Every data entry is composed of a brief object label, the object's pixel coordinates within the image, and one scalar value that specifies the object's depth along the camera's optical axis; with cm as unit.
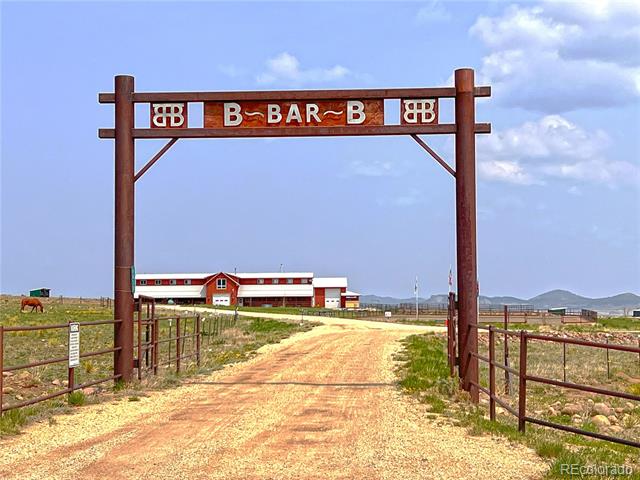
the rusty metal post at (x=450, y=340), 1696
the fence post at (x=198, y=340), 2103
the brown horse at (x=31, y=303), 5622
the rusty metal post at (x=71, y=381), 1339
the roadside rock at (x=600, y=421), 1670
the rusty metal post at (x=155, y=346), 1709
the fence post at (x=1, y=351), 1108
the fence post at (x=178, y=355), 1862
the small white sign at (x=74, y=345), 1338
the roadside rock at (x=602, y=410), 1864
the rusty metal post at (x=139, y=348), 1582
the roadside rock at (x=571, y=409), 1845
